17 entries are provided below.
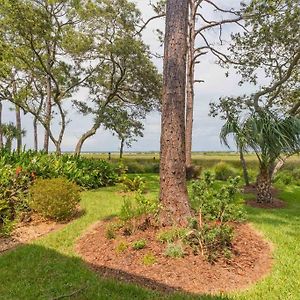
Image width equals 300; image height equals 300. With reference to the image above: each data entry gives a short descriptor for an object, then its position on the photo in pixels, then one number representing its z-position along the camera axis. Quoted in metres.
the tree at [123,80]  15.08
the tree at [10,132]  26.80
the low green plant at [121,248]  5.05
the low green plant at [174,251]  4.77
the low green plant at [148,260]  4.65
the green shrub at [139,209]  5.79
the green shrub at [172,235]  5.14
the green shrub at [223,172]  18.77
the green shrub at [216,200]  5.14
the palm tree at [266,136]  9.09
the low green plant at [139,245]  5.04
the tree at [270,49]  11.65
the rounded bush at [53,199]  7.34
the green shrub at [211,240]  4.82
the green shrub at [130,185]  11.77
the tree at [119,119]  17.14
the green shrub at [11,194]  7.10
